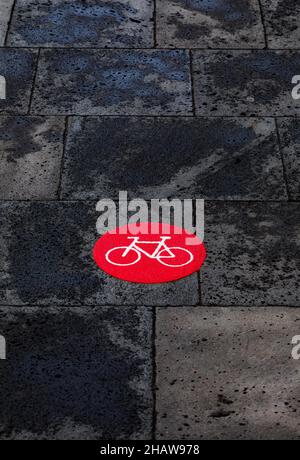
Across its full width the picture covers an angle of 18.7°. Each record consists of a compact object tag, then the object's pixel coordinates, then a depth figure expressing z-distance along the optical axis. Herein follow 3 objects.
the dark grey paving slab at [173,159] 6.59
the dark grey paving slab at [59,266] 5.64
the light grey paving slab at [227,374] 4.78
